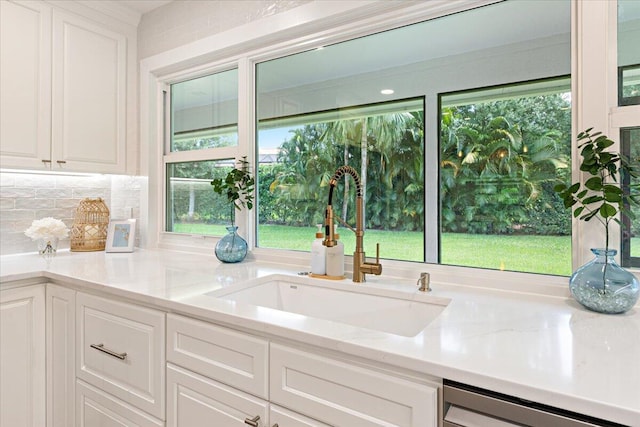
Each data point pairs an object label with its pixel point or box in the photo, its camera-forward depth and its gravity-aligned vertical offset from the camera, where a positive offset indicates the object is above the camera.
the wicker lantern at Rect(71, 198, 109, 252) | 2.36 -0.10
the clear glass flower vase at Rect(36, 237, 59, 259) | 2.18 -0.22
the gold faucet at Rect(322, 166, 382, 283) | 1.45 -0.10
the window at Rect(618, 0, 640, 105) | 1.16 +0.52
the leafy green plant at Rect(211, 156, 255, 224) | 1.91 +0.14
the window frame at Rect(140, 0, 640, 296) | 1.18 +0.58
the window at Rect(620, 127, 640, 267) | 1.15 -0.02
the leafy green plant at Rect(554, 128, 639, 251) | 1.05 +0.08
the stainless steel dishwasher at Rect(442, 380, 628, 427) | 0.64 -0.36
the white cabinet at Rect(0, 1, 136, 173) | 1.94 +0.71
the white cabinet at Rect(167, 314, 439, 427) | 0.81 -0.45
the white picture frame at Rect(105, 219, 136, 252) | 2.32 -0.16
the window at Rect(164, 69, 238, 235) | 2.21 +0.39
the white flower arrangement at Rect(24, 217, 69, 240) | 2.10 -0.11
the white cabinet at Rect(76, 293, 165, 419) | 1.27 -0.52
